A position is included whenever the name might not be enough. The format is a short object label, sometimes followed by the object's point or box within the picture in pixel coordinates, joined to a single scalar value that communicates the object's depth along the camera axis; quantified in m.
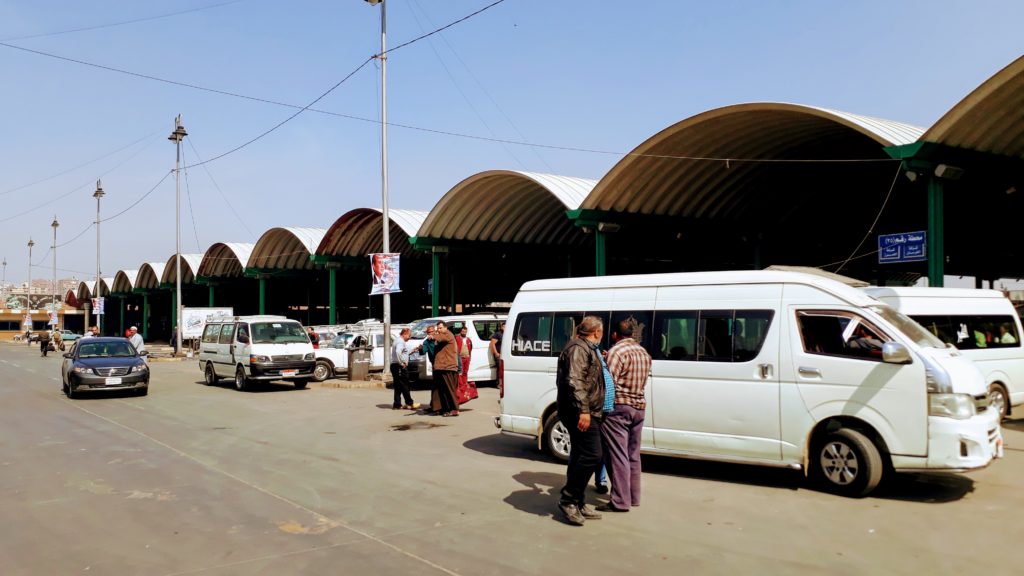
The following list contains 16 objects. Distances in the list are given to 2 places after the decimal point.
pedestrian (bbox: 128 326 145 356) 22.36
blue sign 18.23
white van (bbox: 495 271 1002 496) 7.24
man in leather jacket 6.57
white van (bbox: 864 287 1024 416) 12.89
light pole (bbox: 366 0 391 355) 22.31
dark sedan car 17.94
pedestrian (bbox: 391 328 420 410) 15.18
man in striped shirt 7.04
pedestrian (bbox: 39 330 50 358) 44.69
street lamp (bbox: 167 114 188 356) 38.69
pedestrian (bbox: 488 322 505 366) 18.19
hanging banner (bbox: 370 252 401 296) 21.61
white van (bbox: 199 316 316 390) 19.62
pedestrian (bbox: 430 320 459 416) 14.05
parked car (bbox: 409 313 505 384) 19.20
